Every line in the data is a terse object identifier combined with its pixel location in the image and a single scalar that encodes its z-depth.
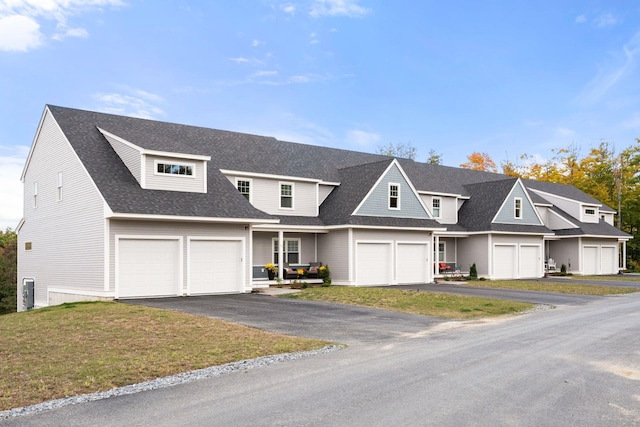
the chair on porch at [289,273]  27.48
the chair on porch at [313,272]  28.16
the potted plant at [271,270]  27.21
